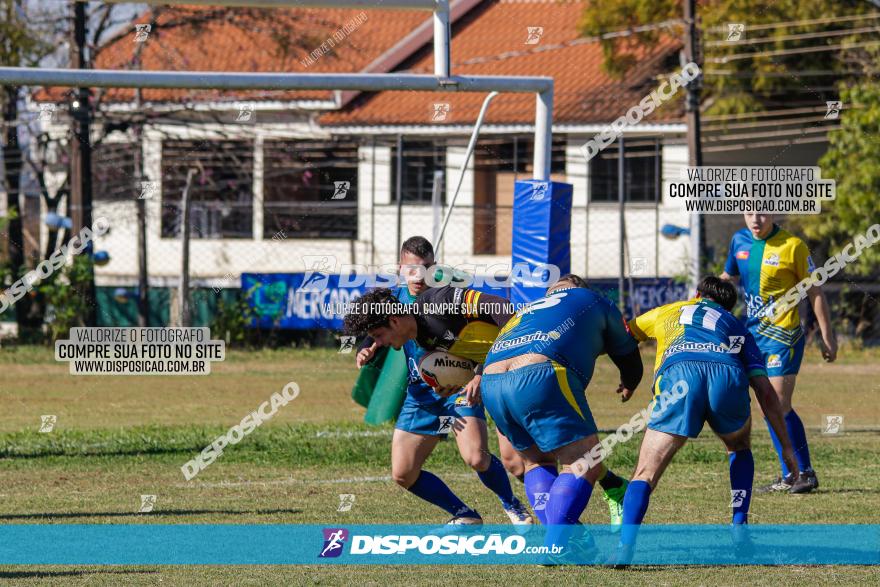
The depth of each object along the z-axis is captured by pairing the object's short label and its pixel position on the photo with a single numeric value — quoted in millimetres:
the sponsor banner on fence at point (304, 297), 22062
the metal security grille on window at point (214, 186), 26159
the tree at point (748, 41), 26016
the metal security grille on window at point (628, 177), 27047
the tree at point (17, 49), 22766
